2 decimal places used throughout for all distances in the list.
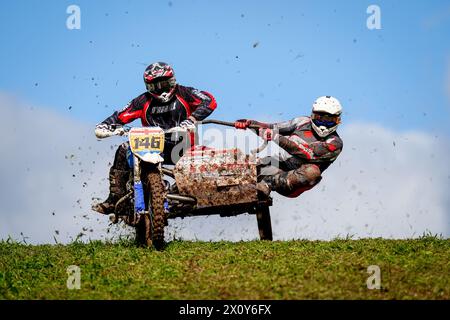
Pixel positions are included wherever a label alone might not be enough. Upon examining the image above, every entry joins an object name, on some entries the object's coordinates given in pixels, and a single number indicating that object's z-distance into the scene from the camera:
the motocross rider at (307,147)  13.91
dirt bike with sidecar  12.41
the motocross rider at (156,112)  13.31
